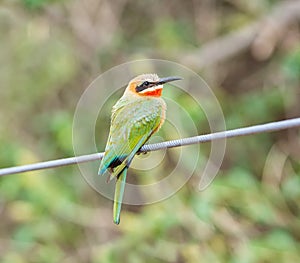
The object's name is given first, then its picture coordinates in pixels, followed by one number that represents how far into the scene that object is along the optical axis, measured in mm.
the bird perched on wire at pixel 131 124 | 4316
